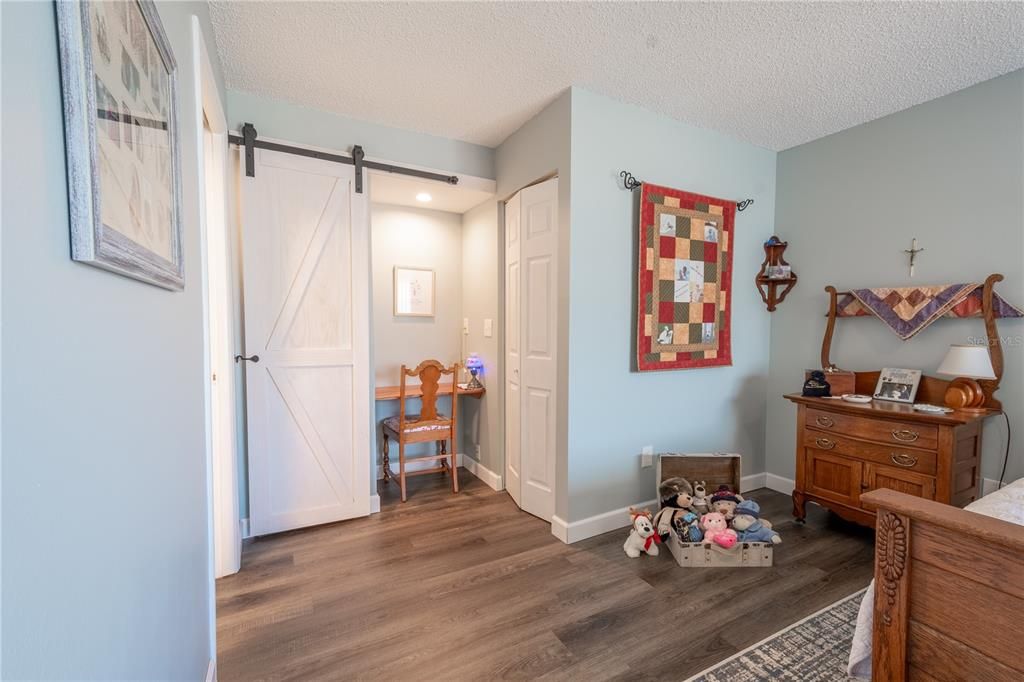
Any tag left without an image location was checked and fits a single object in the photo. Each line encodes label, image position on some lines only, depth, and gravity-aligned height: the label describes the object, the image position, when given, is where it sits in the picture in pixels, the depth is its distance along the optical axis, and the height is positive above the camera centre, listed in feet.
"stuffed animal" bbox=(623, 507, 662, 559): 8.27 -4.01
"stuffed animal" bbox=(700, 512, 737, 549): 7.80 -3.69
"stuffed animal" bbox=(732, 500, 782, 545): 7.93 -3.67
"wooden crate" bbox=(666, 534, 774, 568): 7.90 -4.09
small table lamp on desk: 12.47 -1.20
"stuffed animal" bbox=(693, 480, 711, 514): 8.79 -3.48
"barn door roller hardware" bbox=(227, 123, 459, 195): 8.54 +3.51
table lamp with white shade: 7.55 -0.78
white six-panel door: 9.30 -0.35
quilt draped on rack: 8.18 +0.44
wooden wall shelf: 11.28 +1.16
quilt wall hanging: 9.39 +1.02
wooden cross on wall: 9.12 +1.59
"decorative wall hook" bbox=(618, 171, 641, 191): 9.11 +2.98
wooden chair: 10.67 -2.43
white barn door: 8.84 -0.35
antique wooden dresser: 7.53 -2.36
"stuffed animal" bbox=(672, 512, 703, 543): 8.02 -3.69
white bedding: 4.35 -2.78
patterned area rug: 5.43 -4.25
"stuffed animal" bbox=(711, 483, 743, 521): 8.58 -3.51
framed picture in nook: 12.67 +0.95
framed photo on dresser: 8.82 -1.18
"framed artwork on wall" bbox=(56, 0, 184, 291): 2.02 +1.06
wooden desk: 11.05 -1.74
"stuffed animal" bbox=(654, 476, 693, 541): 8.45 -3.55
